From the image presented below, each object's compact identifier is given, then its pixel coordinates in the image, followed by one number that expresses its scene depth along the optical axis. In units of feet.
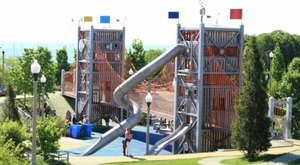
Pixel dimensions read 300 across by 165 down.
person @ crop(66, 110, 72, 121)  163.73
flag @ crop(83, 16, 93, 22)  173.07
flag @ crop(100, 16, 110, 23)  171.30
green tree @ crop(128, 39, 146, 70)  239.50
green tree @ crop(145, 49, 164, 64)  308.65
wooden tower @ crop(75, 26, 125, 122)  168.45
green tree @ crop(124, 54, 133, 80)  223.10
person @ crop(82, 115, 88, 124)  160.49
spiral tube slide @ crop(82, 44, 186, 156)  121.29
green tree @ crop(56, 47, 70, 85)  244.83
